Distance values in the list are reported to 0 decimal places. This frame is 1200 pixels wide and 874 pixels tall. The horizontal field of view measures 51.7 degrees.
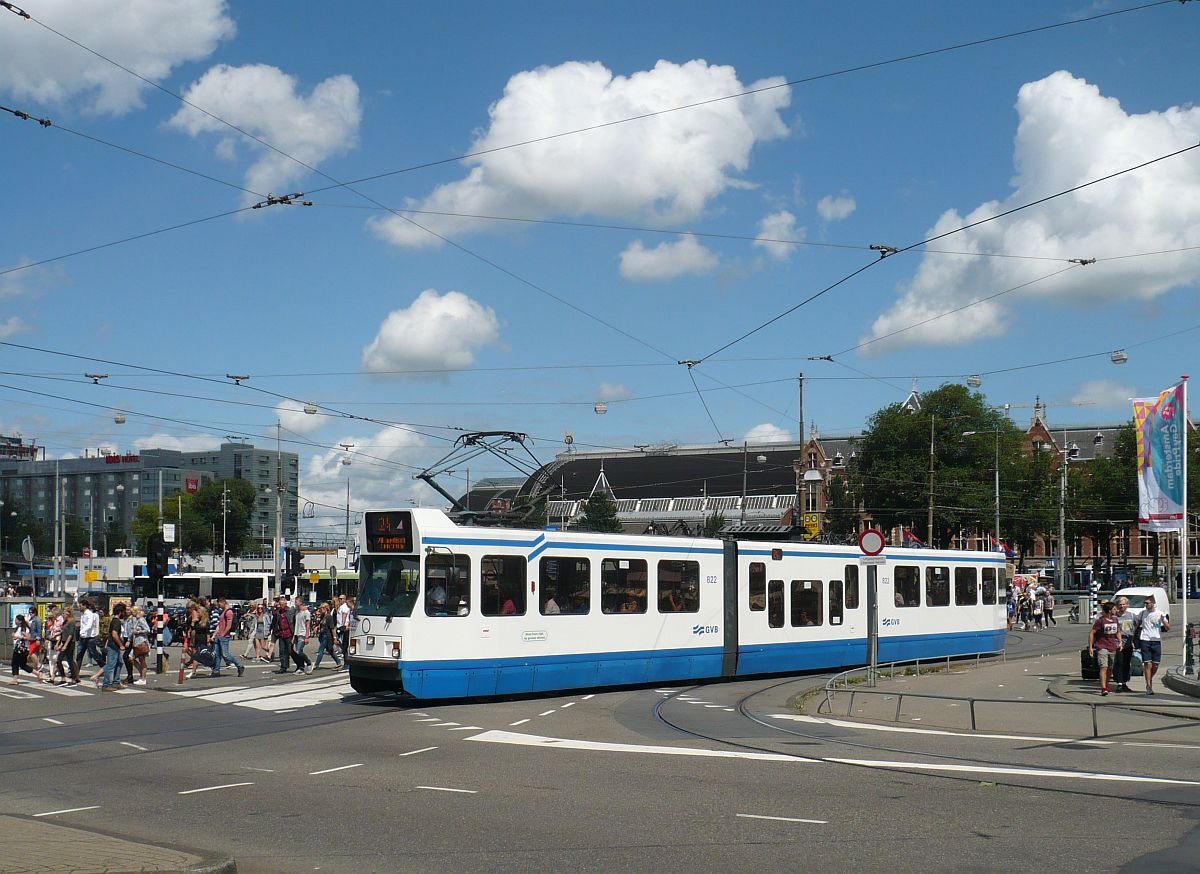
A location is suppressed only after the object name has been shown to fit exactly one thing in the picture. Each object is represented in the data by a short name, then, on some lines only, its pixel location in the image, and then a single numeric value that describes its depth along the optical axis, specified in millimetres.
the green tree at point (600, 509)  93062
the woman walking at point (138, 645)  23516
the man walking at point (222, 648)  24681
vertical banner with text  22656
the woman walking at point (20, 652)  26141
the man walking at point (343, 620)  26953
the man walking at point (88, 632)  24266
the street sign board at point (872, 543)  21766
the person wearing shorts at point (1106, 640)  19484
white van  45878
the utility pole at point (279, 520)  55719
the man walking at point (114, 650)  22203
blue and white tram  18484
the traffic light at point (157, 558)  27109
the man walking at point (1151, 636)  20531
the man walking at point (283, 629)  25073
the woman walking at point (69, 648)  24203
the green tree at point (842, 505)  84938
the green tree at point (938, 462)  79312
